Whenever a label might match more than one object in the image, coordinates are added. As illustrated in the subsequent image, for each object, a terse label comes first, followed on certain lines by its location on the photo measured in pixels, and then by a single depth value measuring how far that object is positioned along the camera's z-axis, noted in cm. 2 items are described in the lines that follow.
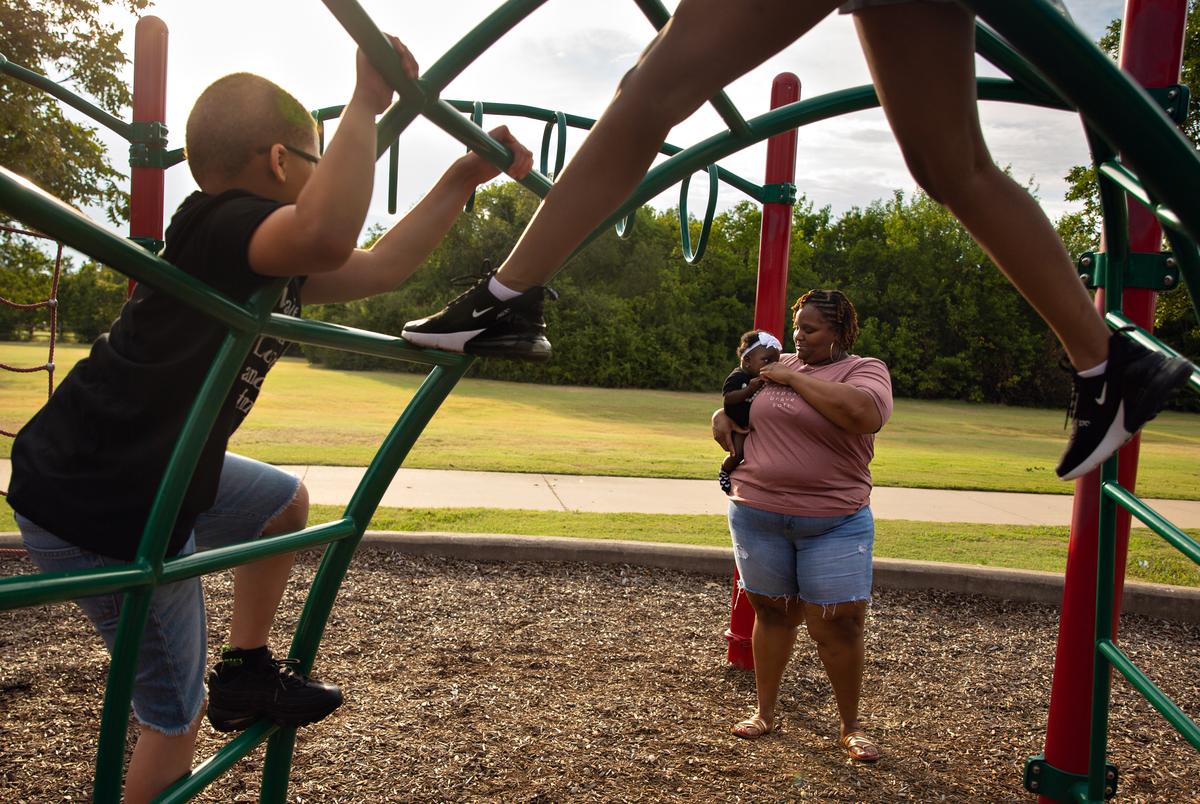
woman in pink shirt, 272
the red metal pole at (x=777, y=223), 318
